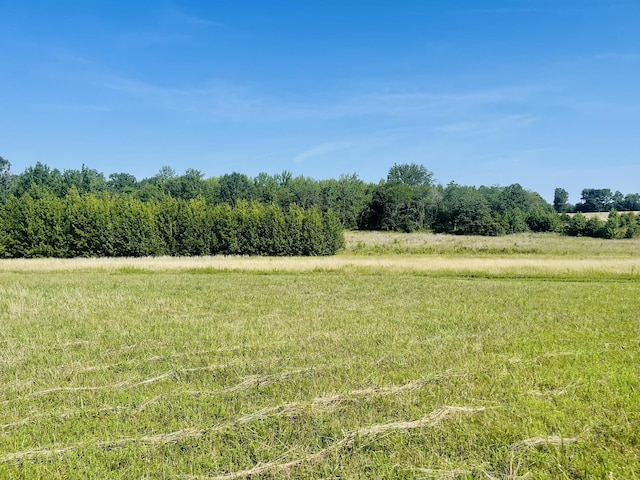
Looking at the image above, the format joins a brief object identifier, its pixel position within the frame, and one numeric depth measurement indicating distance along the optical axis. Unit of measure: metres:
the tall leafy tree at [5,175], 102.94
